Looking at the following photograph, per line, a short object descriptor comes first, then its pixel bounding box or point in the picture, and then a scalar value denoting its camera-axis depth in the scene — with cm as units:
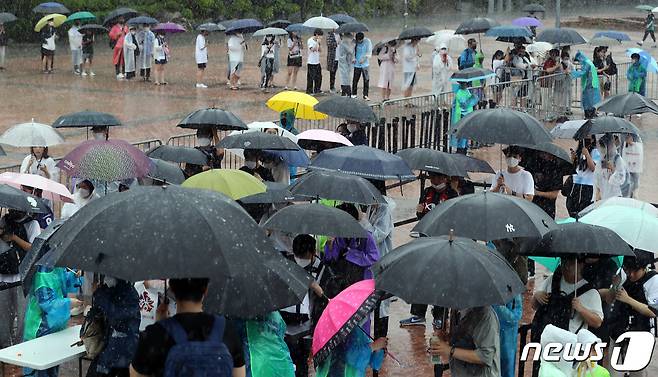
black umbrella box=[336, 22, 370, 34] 2486
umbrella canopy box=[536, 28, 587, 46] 2360
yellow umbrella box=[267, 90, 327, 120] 1466
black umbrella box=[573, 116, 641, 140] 1294
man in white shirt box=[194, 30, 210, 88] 2678
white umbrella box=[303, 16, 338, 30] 2535
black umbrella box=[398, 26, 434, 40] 2370
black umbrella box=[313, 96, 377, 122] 1364
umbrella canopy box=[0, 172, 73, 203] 1000
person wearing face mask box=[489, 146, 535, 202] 1120
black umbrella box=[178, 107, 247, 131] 1261
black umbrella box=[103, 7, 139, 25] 2864
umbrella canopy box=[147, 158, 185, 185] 1052
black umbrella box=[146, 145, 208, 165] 1166
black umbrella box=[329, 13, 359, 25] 2798
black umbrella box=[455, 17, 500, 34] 2601
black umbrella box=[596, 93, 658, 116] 1481
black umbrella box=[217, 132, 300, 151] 1135
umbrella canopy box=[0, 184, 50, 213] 875
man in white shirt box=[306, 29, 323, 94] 2523
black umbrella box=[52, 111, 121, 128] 1259
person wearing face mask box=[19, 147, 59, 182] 1227
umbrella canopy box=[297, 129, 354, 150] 1254
